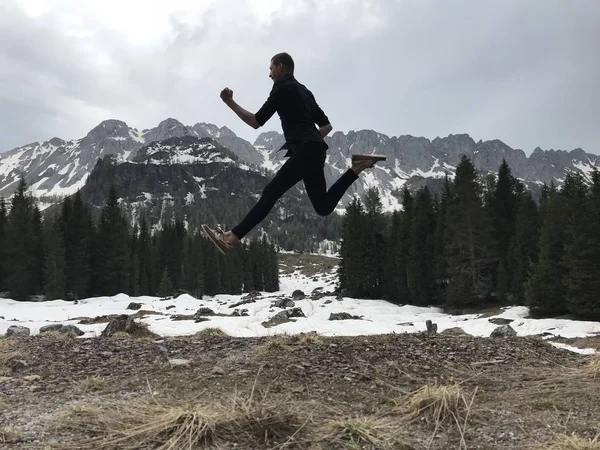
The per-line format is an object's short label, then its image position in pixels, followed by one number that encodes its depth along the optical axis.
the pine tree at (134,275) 52.58
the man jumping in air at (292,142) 3.85
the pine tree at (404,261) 41.97
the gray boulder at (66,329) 10.71
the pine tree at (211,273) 68.31
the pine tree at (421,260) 39.22
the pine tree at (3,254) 40.72
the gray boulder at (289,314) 20.67
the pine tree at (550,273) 24.88
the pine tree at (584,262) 21.84
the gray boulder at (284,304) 30.51
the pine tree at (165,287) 57.09
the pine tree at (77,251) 43.50
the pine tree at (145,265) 60.69
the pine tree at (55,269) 40.75
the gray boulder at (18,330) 10.24
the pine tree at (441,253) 37.53
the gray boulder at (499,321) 20.94
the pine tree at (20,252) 40.72
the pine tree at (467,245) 34.06
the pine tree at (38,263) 42.22
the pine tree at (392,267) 43.00
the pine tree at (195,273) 65.88
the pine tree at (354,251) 45.22
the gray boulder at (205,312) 24.64
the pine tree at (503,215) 35.44
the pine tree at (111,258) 46.53
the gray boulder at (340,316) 21.92
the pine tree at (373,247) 45.31
